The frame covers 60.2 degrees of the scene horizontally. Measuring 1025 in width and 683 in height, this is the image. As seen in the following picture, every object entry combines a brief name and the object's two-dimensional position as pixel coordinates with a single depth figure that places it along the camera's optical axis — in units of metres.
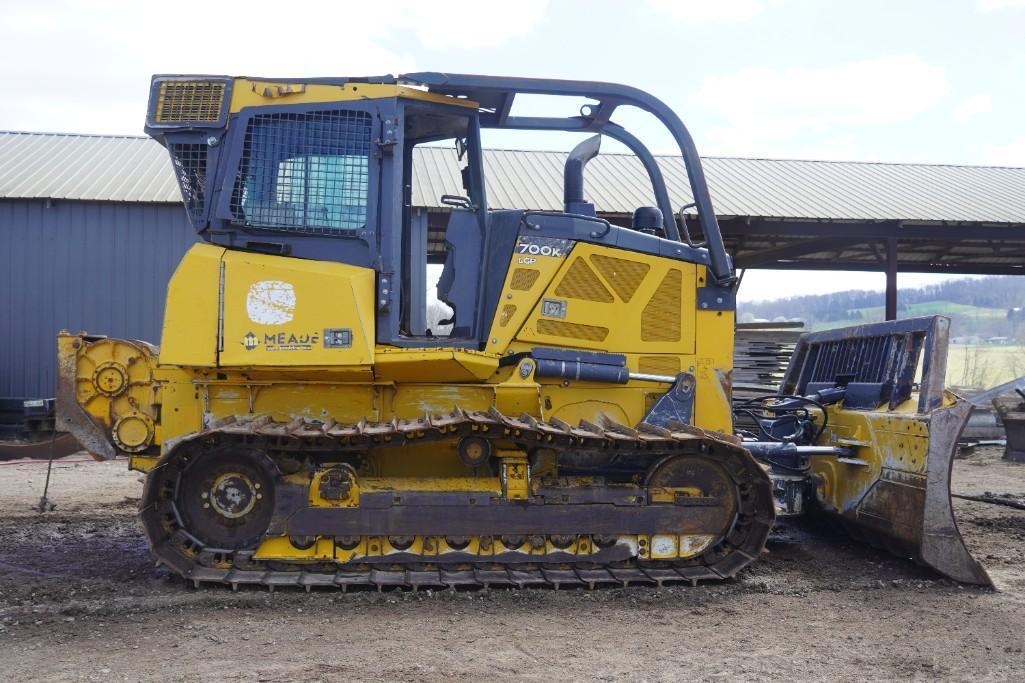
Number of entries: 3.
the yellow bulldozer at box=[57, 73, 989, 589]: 5.76
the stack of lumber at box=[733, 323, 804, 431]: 16.48
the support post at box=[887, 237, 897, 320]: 17.28
